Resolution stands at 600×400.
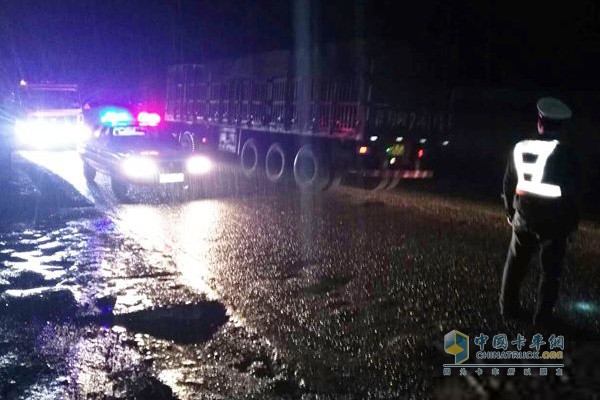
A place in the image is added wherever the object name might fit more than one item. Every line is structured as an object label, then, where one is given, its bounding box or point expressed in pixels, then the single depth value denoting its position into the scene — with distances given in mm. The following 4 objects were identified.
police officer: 4117
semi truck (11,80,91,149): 20373
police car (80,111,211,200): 10727
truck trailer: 10430
